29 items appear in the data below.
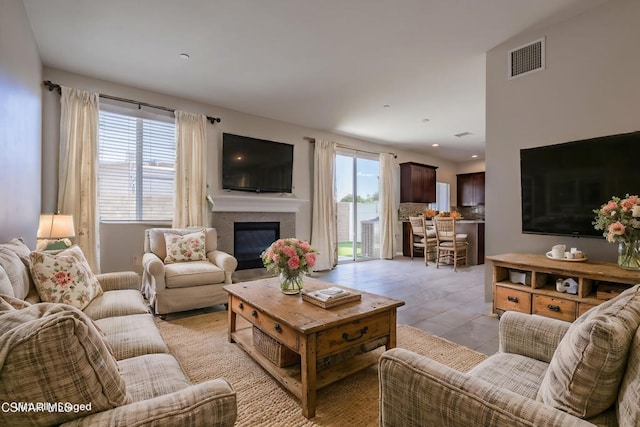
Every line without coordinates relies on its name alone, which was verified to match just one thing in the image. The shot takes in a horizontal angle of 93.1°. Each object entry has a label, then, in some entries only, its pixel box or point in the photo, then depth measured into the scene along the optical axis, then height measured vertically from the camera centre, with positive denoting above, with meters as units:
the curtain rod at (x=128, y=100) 3.32 +1.44
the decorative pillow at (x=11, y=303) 0.95 -0.30
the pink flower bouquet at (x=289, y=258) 2.08 -0.29
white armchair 2.92 -0.65
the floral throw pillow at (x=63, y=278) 1.82 -0.40
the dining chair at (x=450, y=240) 5.65 -0.49
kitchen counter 6.20 -0.47
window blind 3.80 +0.63
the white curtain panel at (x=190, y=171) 4.14 +0.62
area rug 1.57 -1.03
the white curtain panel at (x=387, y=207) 6.94 +0.19
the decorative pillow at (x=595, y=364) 0.78 -0.39
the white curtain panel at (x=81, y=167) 3.40 +0.56
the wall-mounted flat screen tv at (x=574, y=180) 2.32 +0.30
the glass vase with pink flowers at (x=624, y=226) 2.14 -0.08
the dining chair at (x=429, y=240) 6.14 -0.50
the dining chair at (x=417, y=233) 6.34 -0.38
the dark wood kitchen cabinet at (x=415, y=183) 7.35 +0.81
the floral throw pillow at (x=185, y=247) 3.44 -0.37
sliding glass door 6.54 +0.24
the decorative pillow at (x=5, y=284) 1.32 -0.31
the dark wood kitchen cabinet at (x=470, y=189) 8.66 +0.78
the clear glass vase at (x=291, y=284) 2.19 -0.50
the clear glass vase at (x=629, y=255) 2.21 -0.29
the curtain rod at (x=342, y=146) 5.65 +1.43
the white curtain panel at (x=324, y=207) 5.68 +0.16
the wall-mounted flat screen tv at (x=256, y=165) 4.59 +0.82
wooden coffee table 1.59 -0.67
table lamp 2.79 -0.15
